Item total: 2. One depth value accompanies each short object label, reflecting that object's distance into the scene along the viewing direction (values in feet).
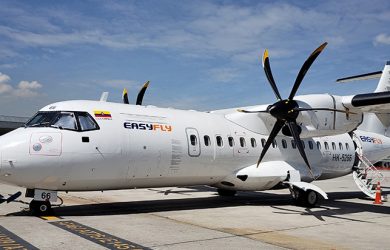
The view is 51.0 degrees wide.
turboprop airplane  36.45
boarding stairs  60.17
